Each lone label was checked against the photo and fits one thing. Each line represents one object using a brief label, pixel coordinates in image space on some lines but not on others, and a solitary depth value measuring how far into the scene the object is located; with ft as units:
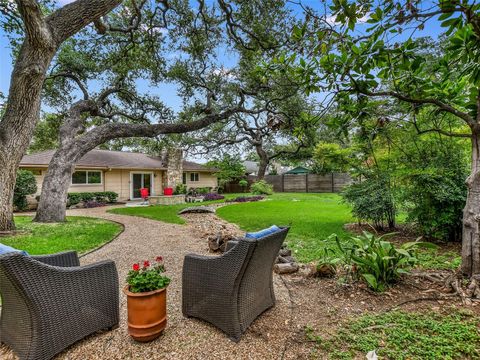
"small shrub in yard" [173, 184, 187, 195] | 56.24
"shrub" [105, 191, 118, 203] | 47.88
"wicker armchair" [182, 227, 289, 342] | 7.21
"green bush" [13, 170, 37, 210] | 34.19
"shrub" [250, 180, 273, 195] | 59.16
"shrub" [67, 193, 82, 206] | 41.96
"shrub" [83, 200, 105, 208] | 42.50
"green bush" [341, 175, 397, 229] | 18.82
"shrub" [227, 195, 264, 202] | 48.62
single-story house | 44.11
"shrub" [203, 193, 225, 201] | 52.00
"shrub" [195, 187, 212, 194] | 61.65
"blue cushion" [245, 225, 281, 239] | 7.52
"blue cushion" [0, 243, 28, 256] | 5.94
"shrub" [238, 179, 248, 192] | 69.26
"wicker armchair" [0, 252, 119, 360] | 5.73
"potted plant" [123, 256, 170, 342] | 7.11
